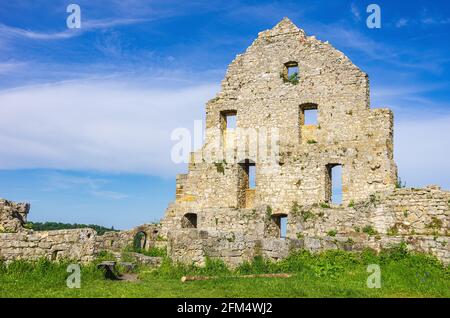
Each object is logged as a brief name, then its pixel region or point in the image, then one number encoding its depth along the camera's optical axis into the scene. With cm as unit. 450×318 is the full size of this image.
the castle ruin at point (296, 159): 1934
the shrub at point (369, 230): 1875
